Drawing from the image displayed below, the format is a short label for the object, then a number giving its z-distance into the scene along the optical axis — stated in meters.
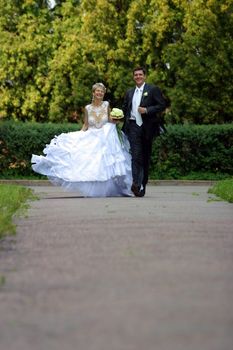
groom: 18.34
